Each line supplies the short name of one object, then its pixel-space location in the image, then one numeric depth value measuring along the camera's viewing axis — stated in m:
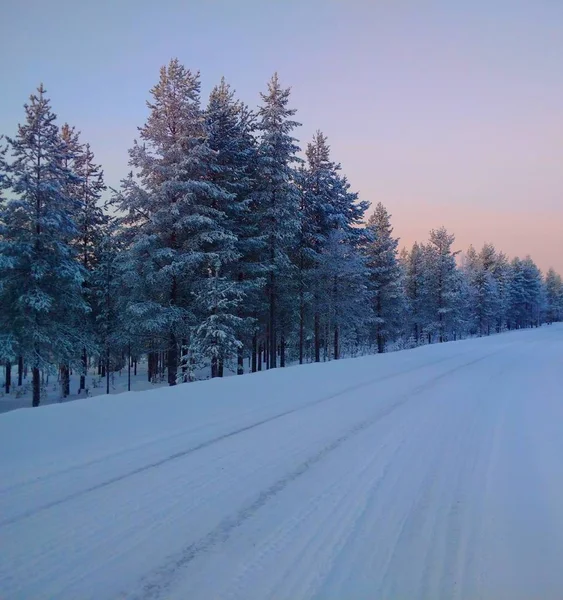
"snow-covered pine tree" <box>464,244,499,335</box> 54.78
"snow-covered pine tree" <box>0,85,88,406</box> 17.30
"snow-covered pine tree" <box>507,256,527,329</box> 70.06
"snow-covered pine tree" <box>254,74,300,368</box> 20.84
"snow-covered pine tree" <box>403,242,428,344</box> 45.41
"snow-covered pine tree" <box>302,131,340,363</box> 24.66
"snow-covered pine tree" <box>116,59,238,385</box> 16.80
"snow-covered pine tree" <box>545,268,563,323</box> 99.50
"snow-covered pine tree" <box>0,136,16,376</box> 16.22
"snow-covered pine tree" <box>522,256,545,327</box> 74.50
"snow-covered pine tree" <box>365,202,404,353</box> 33.75
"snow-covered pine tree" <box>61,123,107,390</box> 24.05
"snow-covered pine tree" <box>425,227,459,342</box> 43.25
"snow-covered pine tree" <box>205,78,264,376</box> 18.28
